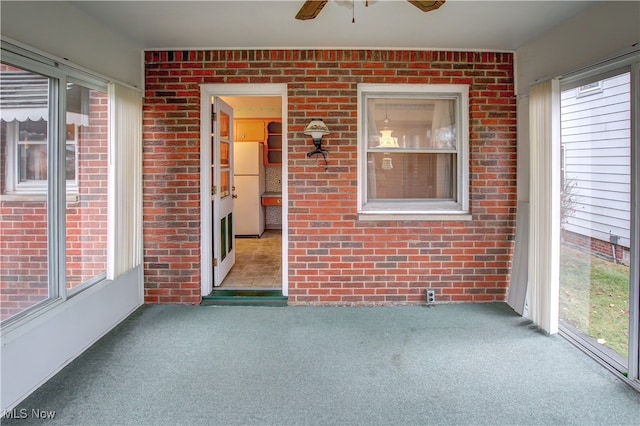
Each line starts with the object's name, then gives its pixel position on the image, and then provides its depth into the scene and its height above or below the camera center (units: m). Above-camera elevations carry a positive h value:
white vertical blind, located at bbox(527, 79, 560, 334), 3.07 +0.07
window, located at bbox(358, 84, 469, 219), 3.86 +0.55
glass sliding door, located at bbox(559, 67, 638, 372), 2.58 -0.06
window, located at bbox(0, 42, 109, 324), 2.38 +0.18
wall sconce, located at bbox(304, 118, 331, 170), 3.59 +0.70
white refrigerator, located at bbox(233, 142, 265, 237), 7.11 +0.33
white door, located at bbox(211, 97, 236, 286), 4.07 +0.19
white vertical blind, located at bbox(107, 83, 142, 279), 3.25 +0.23
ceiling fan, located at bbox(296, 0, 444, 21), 2.08 +1.12
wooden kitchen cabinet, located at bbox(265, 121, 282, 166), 7.39 +1.21
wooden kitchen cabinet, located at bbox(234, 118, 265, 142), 7.27 +1.45
